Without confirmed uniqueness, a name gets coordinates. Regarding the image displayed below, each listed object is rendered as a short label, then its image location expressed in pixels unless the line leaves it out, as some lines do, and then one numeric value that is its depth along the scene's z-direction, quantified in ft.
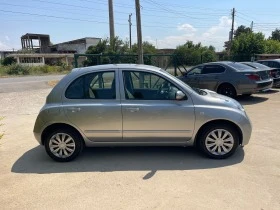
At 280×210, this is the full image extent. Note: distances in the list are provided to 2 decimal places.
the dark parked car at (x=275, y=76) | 31.76
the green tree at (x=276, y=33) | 180.67
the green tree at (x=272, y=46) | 71.75
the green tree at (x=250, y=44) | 65.80
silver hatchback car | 11.35
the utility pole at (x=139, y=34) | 34.06
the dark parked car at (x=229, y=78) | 24.96
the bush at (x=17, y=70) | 94.54
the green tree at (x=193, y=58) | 40.17
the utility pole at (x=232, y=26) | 103.60
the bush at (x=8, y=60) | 129.35
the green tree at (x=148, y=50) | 39.47
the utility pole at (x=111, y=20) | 77.97
